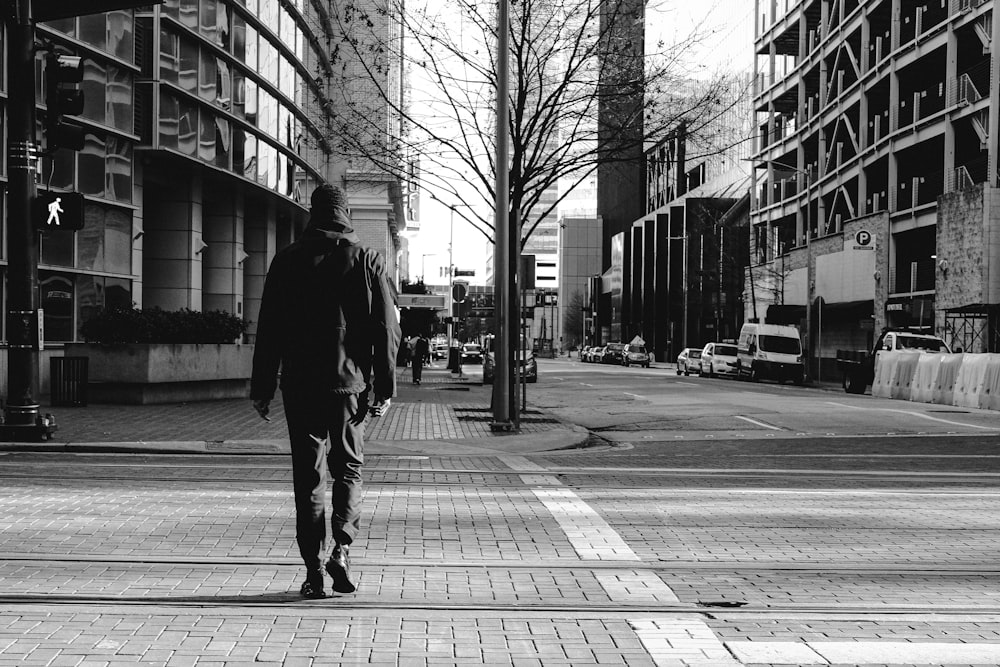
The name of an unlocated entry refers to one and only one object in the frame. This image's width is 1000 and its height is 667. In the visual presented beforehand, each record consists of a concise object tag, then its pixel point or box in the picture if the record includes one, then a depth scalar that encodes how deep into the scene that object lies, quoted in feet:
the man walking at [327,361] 17.74
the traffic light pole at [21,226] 44.11
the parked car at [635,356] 243.54
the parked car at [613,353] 270.46
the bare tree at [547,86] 65.77
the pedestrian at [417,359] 114.83
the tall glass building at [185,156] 81.05
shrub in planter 64.69
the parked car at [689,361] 175.83
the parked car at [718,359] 161.68
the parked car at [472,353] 272.92
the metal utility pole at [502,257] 55.52
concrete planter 64.39
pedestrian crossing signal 44.47
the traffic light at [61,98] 43.55
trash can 63.00
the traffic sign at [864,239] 161.07
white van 143.13
